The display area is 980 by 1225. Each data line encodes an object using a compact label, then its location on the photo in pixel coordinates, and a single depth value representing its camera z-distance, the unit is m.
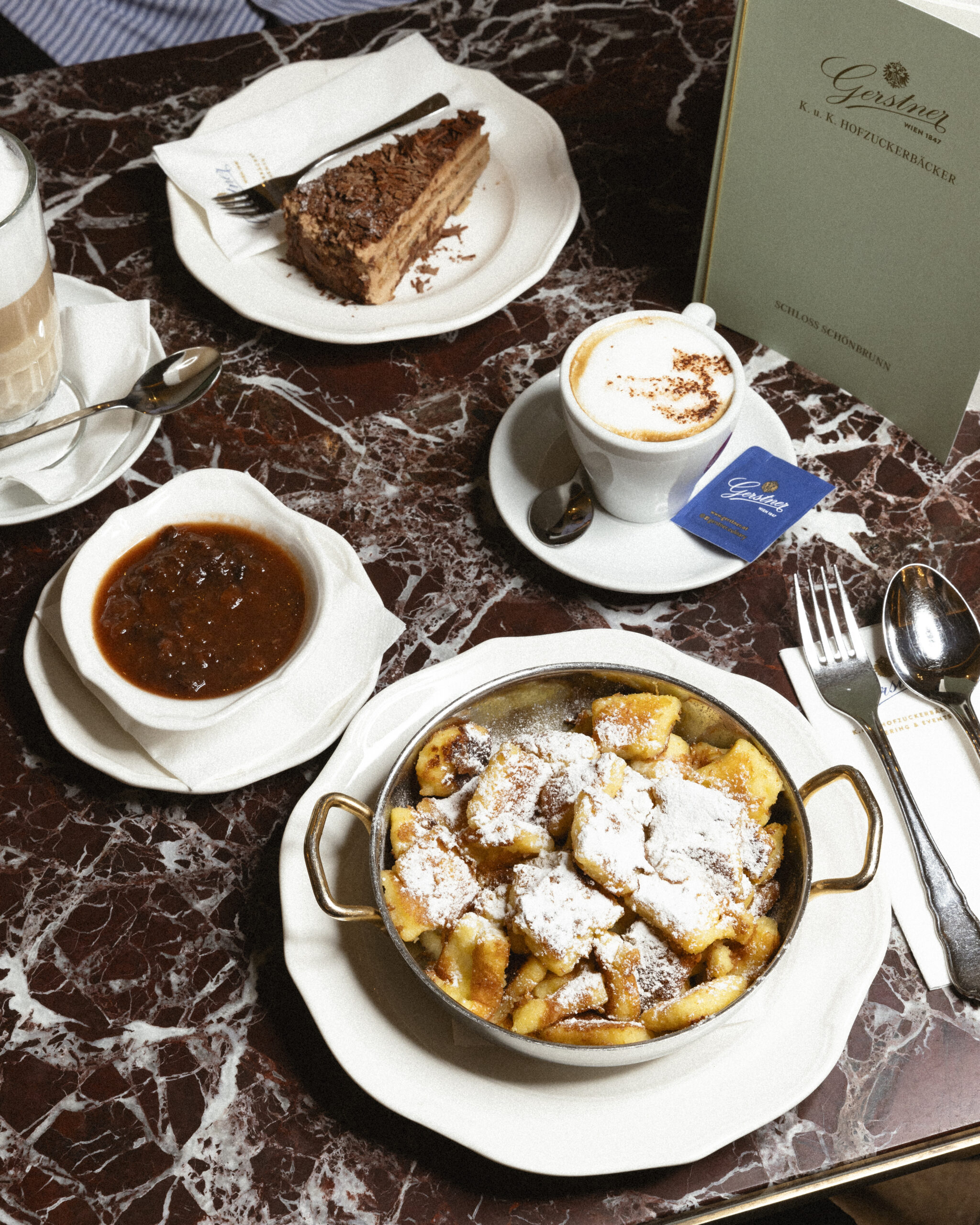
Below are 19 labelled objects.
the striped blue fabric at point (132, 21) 1.20
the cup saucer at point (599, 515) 0.75
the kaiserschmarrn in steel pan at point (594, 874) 0.60
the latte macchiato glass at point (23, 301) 0.74
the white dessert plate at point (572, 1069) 0.61
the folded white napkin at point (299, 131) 0.89
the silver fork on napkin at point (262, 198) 0.89
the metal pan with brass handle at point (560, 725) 0.59
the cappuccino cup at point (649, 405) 0.72
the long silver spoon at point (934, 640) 0.71
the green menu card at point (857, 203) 0.68
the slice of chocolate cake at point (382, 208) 0.85
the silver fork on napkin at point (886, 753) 0.66
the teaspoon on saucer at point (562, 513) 0.76
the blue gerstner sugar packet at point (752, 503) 0.75
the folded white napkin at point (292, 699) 0.69
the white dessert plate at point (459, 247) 0.85
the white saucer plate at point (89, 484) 0.76
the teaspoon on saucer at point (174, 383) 0.80
